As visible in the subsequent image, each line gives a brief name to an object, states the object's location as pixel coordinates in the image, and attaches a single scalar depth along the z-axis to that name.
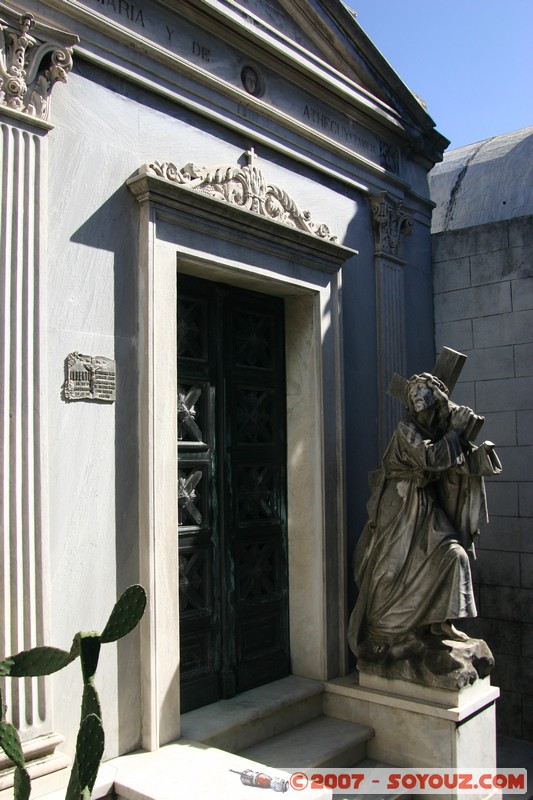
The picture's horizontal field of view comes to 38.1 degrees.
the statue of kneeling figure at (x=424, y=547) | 5.12
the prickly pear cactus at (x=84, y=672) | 2.58
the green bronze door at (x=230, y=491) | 5.27
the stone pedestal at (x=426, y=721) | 5.04
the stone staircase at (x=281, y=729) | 4.89
